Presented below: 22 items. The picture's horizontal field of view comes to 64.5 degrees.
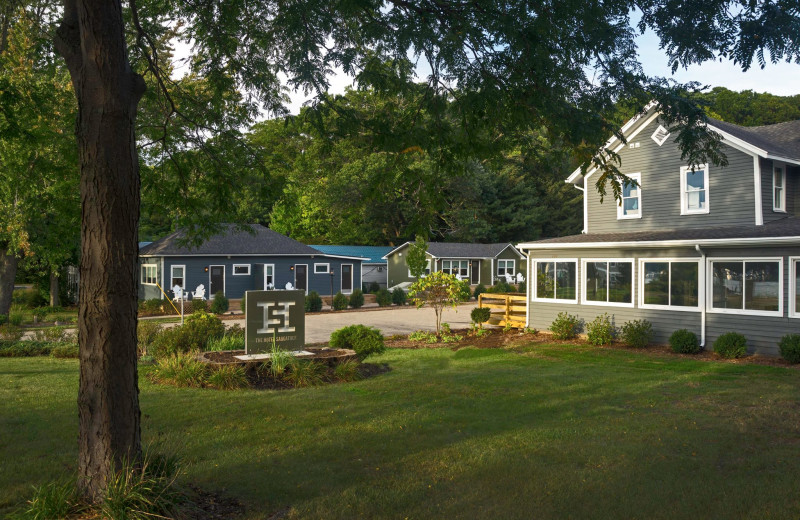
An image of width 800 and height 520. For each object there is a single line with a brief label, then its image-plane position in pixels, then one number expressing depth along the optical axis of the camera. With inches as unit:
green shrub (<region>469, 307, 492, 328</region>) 874.1
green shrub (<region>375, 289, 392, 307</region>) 1503.4
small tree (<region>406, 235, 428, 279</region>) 1136.8
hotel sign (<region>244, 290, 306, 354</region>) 473.7
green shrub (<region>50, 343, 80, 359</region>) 609.9
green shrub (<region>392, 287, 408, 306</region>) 1509.6
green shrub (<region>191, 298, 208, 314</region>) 1251.5
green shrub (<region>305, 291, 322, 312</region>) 1317.8
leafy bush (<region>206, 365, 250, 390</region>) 424.8
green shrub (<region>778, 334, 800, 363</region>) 567.8
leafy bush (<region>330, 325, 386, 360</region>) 552.7
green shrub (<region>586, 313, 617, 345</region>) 731.4
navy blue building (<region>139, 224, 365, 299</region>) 1378.0
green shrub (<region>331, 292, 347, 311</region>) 1378.0
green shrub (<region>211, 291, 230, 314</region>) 1259.2
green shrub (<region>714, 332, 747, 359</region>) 612.7
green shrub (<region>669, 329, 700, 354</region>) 649.0
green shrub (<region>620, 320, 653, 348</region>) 697.6
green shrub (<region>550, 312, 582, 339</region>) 783.1
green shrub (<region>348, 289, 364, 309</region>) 1435.8
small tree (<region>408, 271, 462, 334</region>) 820.6
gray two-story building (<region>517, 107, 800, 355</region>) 627.2
